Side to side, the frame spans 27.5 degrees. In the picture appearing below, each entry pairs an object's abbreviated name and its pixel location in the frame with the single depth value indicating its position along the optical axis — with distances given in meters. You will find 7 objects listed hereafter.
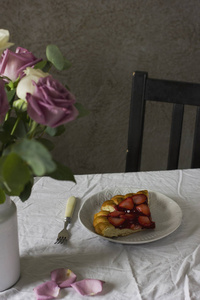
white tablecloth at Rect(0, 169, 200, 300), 0.72
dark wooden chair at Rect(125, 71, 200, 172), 1.33
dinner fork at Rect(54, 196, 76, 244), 0.85
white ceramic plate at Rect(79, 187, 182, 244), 0.85
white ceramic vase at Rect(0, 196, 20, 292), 0.65
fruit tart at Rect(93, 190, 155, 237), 0.85
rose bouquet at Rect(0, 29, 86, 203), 0.48
